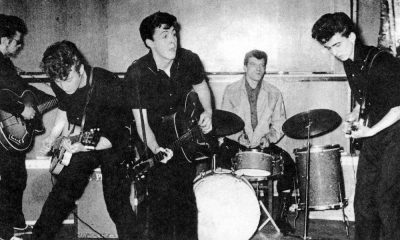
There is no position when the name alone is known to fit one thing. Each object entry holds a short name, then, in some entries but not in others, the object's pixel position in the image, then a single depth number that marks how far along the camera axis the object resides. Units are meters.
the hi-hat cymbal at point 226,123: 5.08
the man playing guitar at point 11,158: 5.34
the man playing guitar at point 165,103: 3.68
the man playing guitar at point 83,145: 4.05
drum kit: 4.82
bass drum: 4.81
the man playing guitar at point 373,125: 3.60
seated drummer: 5.84
